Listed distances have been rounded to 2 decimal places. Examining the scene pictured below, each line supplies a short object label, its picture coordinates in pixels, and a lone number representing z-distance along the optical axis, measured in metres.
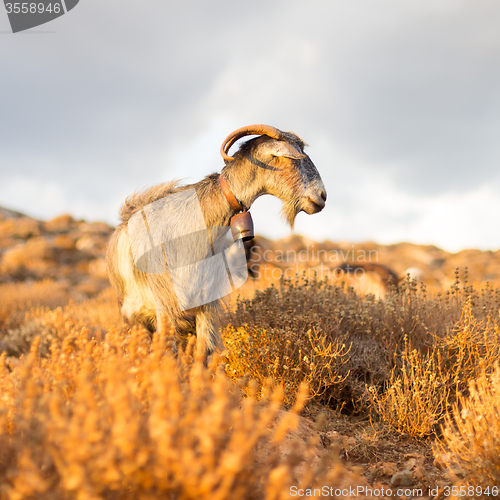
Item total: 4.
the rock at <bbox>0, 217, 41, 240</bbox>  24.01
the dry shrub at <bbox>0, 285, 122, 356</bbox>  7.25
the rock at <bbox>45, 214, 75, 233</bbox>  27.27
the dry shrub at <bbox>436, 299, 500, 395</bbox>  3.75
